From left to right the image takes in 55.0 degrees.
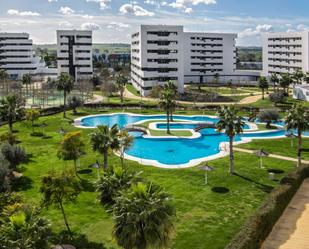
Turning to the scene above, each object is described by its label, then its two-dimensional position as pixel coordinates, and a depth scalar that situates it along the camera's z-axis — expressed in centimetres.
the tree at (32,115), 4479
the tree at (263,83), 6635
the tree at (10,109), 3968
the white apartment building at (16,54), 10164
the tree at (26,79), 7840
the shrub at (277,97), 6068
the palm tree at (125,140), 2963
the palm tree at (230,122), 2948
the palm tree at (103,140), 2731
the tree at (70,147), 2922
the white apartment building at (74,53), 9340
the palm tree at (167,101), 4325
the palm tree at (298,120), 3089
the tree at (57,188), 1993
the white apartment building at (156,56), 7682
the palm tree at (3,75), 8185
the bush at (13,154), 2904
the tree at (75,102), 5463
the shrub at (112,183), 1673
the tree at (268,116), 4608
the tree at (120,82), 6561
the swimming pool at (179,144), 3476
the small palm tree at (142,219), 1313
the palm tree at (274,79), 7168
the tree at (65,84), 5409
